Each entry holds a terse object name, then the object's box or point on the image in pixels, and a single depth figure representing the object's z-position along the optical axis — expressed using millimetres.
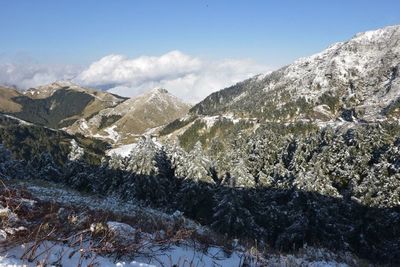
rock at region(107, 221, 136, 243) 5747
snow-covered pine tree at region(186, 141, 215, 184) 50906
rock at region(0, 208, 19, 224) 4625
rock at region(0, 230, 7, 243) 4088
